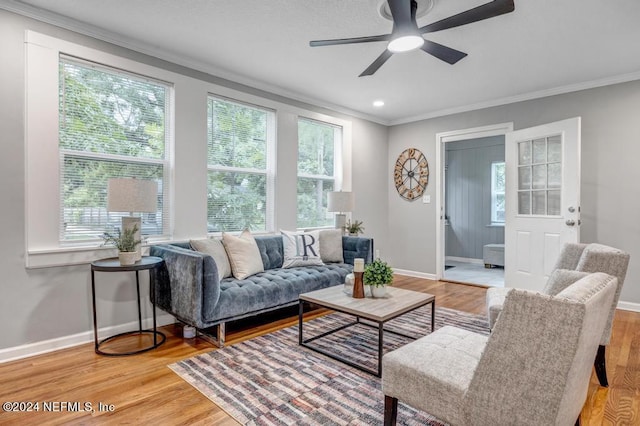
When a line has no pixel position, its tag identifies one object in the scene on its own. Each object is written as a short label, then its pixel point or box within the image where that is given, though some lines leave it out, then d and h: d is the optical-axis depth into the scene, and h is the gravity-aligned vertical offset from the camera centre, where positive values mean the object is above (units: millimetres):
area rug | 1827 -1071
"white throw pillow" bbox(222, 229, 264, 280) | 3233 -435
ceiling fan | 1931 +1114
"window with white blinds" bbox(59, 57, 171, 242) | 2781 +601
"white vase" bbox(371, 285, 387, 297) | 2619 -608
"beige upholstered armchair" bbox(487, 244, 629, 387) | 1964 -364
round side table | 2535 -438
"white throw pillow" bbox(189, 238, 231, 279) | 3137 -379
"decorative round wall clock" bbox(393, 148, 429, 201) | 5418 +586
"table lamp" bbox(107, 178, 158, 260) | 2582 +108
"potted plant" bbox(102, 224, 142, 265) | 2598 -269
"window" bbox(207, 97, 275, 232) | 3711 +496
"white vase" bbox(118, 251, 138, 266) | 2594 -354
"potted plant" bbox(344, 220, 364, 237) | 4652 -254
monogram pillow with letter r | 3789 -439
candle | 2637 -425
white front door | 3736 +137
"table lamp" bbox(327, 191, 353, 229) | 4402 +115
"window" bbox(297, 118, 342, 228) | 4629 +582
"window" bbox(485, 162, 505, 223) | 6775 +354
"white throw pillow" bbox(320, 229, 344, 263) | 4074 -427
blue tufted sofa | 2615 -662
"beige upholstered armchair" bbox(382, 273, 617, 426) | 1021 -495
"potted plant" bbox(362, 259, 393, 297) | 2594 -502
